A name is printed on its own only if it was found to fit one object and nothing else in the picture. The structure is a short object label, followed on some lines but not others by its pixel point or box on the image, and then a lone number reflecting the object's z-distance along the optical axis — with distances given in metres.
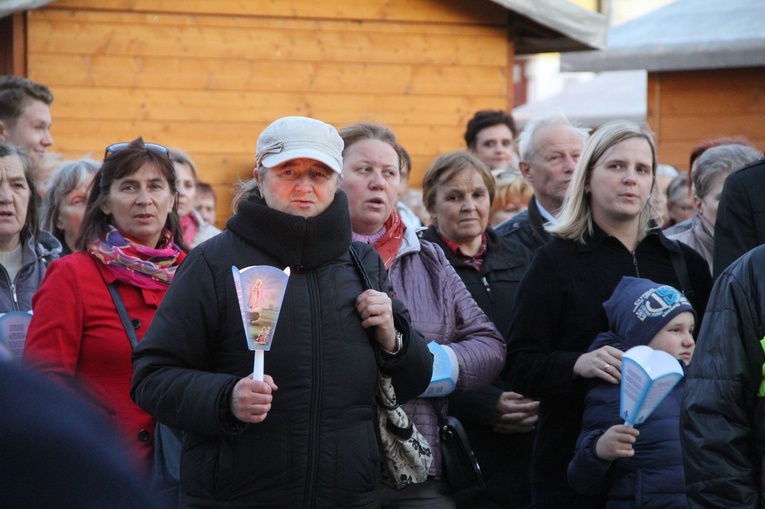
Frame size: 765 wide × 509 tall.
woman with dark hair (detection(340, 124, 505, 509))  9.21
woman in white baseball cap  6.90
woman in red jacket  8.48
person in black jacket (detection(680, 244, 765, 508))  6.85
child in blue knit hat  8.30
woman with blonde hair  9.24
